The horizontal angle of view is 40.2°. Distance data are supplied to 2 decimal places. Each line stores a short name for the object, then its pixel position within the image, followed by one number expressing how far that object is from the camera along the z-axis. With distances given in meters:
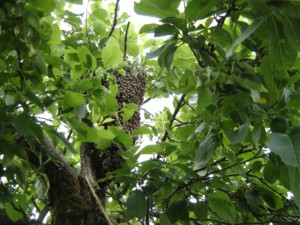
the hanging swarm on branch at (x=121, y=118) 1.73
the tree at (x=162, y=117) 0.92
